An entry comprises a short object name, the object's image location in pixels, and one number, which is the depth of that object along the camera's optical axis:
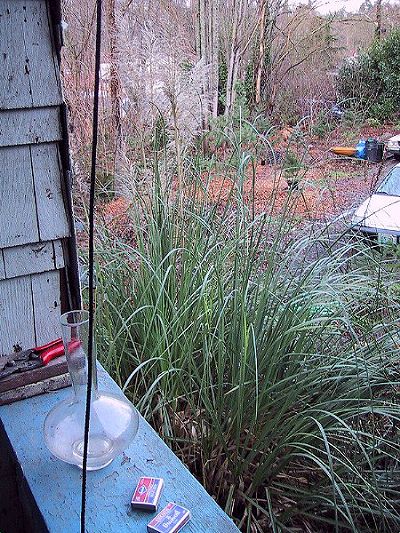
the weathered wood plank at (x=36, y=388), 0.97
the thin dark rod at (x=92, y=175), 0.39
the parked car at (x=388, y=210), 2.21
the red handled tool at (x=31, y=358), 1.00
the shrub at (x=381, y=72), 7.95
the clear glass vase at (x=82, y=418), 0.80
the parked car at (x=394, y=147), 4.76
